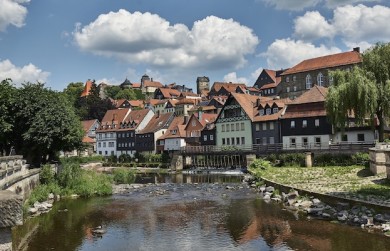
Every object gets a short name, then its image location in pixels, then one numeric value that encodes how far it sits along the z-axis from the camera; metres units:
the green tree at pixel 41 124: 39.00
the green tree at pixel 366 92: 41.03
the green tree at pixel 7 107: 38.34
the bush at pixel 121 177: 50.09
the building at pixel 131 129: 95.06
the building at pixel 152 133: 88.50
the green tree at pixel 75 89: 163.00
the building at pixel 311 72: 91.00
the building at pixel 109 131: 101.38
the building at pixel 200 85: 198.50
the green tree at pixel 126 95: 168.38
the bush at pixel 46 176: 36.84
